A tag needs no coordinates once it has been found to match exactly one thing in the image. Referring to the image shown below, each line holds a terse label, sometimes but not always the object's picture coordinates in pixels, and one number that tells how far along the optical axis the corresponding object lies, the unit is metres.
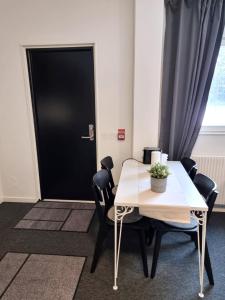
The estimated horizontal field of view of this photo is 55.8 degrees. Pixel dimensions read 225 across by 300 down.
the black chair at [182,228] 1.69
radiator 2.56
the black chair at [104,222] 1.76
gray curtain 2.23
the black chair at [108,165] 2.19
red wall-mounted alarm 2.69
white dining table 1.51
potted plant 1.67
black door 2.65
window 2.49
